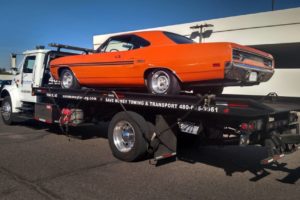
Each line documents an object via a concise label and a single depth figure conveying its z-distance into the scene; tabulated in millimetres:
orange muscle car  5555
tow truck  4926
